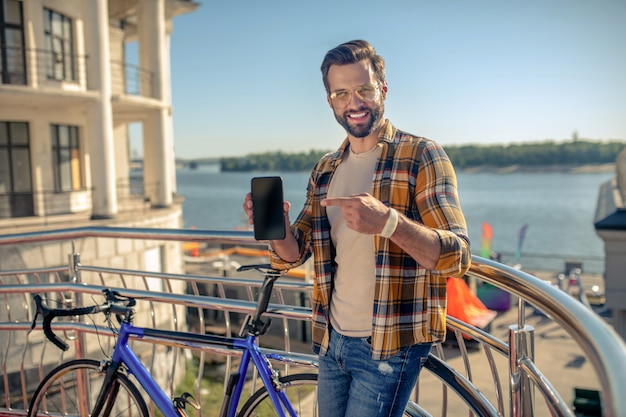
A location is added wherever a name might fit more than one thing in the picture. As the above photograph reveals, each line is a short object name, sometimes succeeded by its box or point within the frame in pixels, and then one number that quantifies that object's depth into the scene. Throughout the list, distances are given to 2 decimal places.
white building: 16.58
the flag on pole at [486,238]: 34.53
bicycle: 2.70
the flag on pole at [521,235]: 40.58
